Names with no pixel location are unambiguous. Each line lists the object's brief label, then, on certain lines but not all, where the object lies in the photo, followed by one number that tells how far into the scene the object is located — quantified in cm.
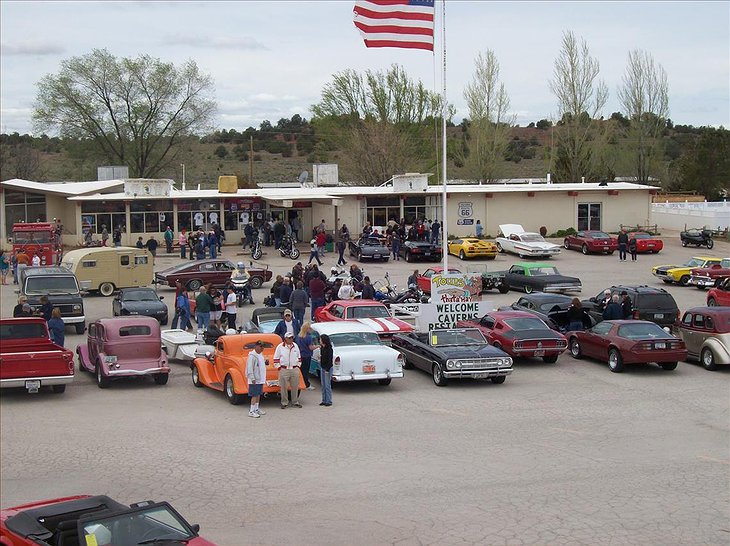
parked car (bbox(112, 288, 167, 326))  2706
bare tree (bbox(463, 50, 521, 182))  7412
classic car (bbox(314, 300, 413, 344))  2278
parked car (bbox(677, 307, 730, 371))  2147
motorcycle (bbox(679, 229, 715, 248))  4947
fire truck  3891
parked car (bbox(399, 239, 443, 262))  4384
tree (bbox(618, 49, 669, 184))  7506
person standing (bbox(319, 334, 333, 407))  1769
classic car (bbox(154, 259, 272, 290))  3388
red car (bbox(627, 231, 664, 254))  4584
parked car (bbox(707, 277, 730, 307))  2977
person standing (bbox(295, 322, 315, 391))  1912
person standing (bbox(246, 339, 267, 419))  1689
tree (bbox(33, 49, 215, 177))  6838
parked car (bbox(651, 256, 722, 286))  3653
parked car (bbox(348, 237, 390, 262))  4338
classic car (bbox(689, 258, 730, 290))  3541
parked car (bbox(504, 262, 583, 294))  3406
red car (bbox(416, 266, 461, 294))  3369
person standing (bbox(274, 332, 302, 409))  1728
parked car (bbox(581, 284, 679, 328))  2641
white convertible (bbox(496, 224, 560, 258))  4488
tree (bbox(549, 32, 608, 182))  7150
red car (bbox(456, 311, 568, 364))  2186
